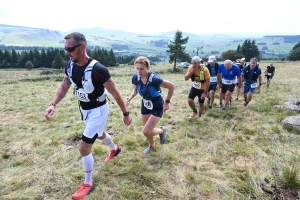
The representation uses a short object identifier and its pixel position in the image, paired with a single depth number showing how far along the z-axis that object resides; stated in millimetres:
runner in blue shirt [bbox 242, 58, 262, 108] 8562
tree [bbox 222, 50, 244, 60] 71125
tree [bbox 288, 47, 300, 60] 69438
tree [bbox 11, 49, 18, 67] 74562
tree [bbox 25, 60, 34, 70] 65675
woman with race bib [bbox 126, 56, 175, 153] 4332
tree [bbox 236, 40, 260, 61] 69438
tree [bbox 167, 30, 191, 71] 46719
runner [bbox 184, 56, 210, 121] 6672
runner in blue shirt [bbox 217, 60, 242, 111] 8164
